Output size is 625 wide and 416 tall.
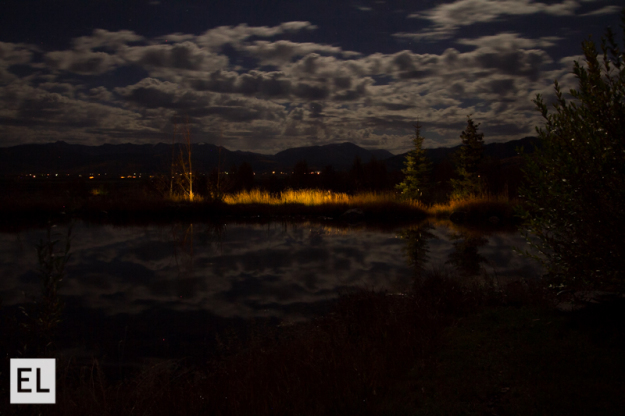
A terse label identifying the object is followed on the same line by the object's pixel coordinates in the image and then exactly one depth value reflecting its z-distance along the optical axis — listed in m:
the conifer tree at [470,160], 22.17
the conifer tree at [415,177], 21.06
